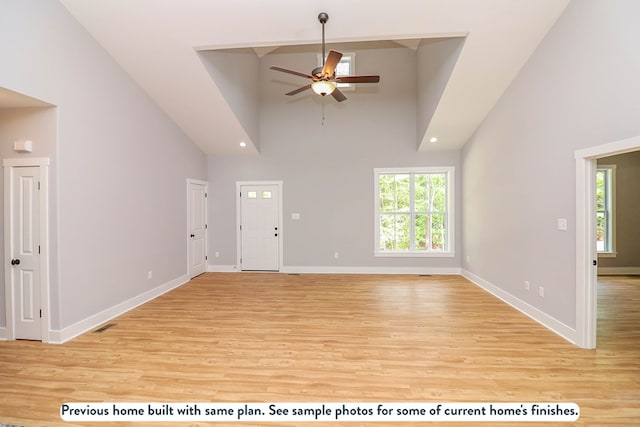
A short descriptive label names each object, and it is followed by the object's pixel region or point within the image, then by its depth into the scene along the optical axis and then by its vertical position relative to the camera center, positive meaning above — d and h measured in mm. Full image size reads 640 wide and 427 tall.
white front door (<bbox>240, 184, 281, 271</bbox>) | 6660 -283
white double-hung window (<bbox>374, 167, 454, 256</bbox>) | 6445 +48
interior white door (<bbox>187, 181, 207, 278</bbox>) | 5965 -272
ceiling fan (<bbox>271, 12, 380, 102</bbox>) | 3160 +1598
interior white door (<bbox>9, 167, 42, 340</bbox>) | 3184 -418
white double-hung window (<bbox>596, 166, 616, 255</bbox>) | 6164 +88
